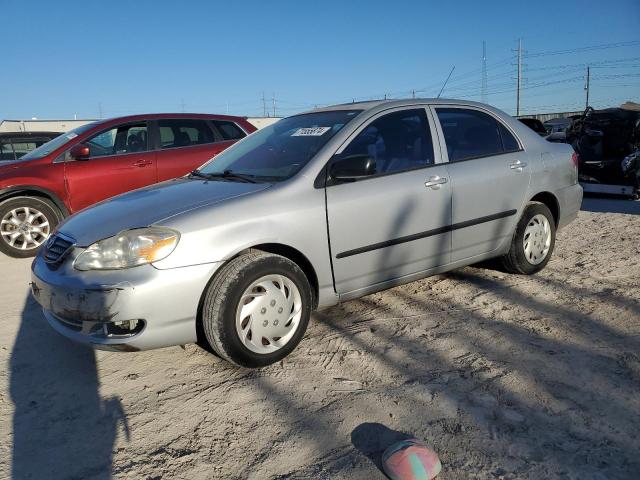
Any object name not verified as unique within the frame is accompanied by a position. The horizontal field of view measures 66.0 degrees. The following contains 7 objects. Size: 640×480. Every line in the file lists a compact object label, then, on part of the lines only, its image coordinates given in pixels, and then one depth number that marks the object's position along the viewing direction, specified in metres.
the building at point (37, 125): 27.39
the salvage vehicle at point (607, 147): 8.49
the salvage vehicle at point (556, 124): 20.91
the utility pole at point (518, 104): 42.59
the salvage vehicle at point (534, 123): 10.96
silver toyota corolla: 2.64
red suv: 5.82
